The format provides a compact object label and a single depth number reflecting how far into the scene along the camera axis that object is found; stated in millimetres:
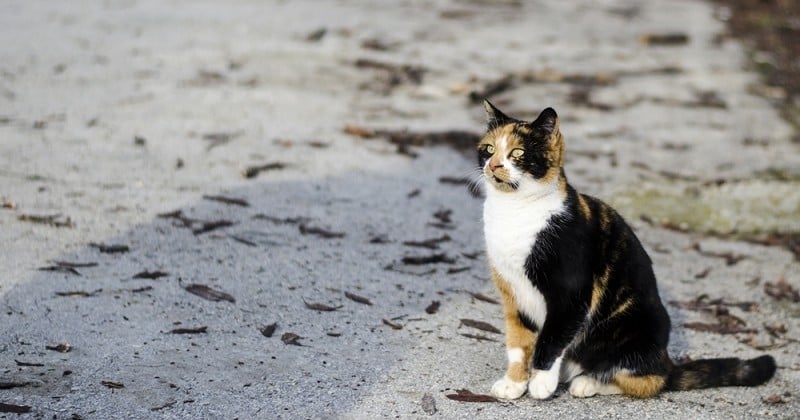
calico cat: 6699
